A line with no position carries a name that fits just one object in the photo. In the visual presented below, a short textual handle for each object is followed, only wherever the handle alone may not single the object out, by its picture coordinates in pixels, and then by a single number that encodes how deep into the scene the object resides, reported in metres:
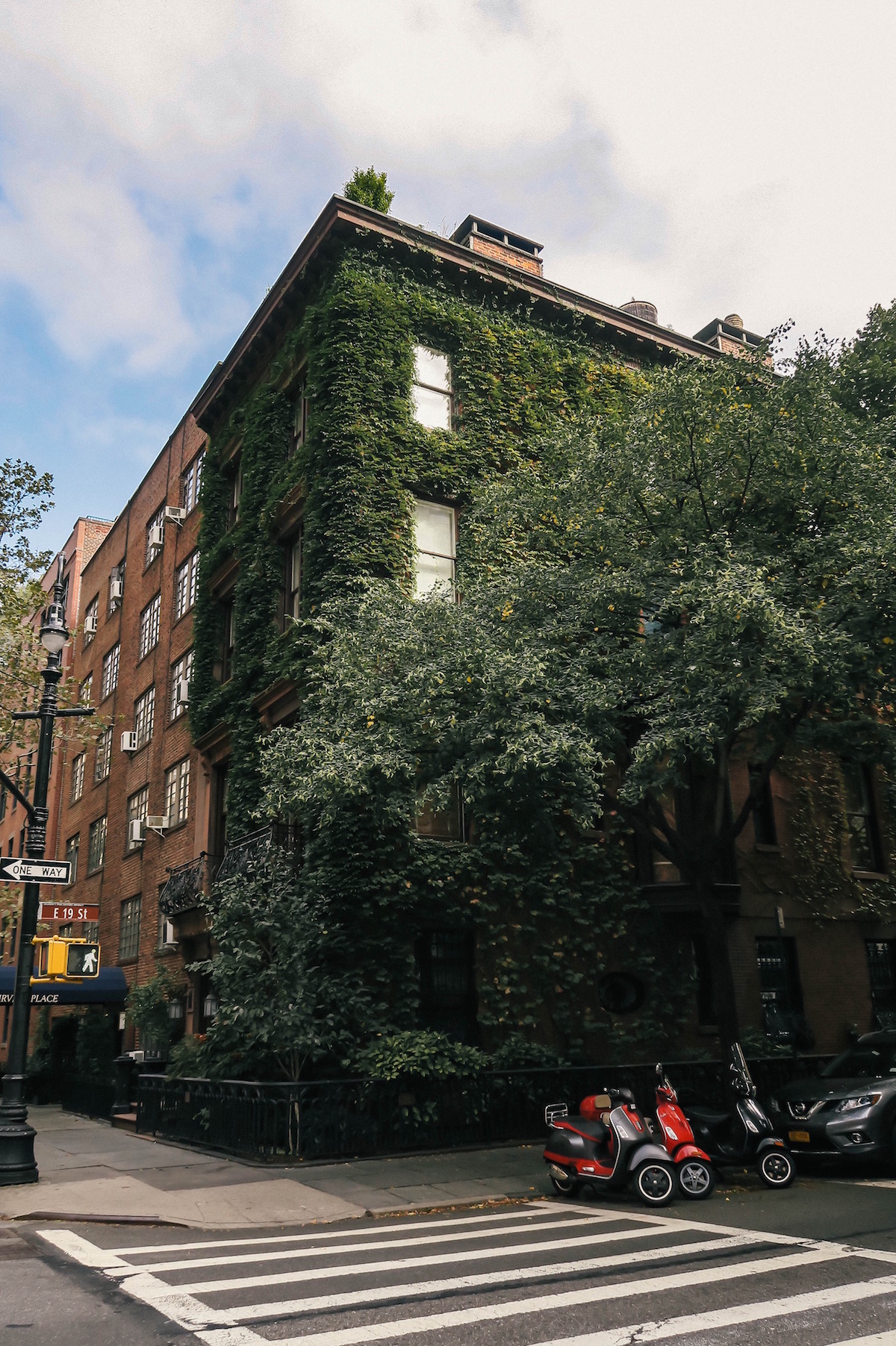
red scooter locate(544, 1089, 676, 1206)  10.20
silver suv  11.66
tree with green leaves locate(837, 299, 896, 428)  17.80
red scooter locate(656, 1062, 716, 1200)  10.45
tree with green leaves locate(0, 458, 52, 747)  25.97
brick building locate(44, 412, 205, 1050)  26.66
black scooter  11.29
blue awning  24.20
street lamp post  12.25
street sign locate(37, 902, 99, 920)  19.18
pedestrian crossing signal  12.80
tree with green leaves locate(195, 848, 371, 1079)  14.45
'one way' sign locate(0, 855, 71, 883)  13.05
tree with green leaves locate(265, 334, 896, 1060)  12.28
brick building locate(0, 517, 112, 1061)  38.81
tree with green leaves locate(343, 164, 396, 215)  22.56
